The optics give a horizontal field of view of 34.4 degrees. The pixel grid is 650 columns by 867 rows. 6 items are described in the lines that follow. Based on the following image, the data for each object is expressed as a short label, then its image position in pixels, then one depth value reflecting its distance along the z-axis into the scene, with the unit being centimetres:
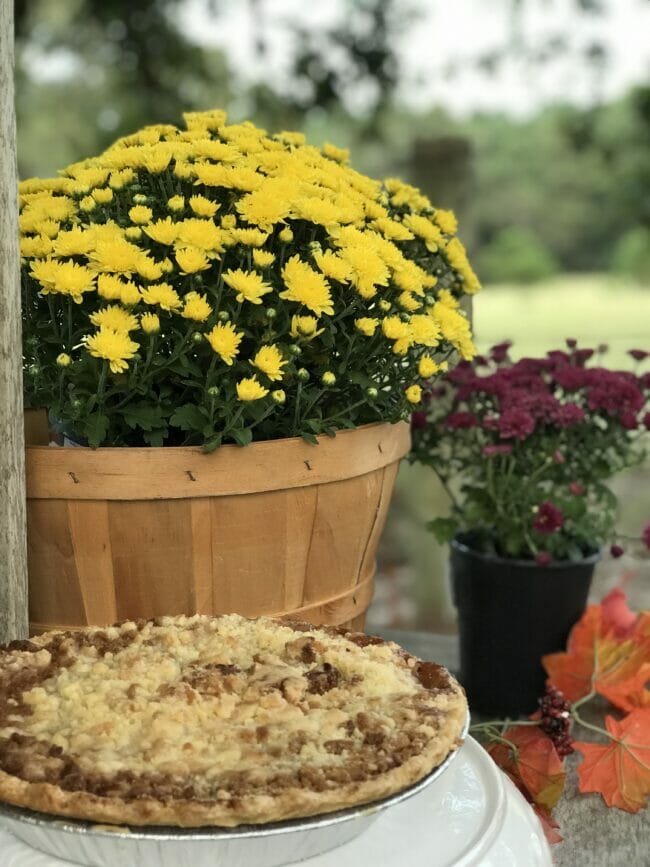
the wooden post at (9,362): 136
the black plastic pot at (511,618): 185
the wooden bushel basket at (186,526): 140
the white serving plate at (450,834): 100
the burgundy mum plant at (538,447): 179
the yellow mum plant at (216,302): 137
